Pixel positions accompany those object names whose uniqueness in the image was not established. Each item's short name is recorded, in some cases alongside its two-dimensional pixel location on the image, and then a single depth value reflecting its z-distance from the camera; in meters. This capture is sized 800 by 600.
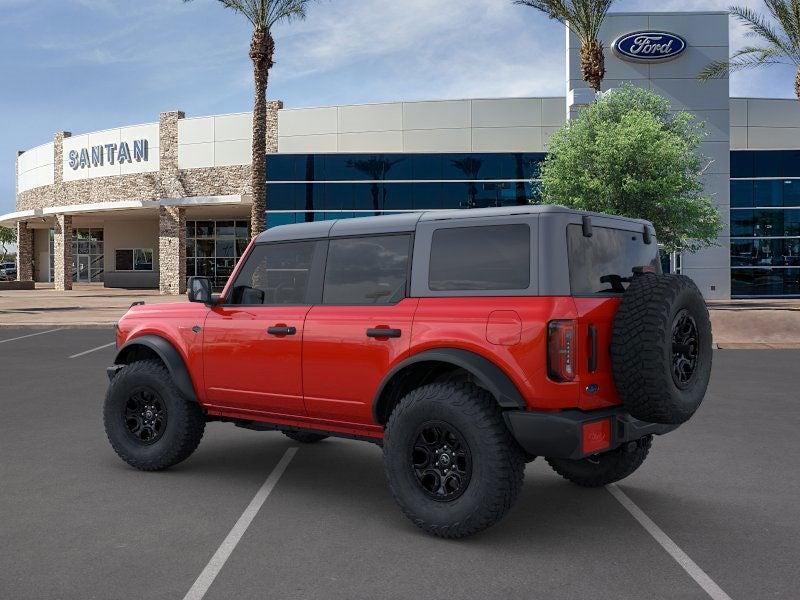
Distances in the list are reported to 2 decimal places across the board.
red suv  4.46
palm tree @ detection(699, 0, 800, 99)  27.05
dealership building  34.75
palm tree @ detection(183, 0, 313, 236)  27.12
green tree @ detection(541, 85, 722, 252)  26.38
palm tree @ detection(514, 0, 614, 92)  29.11
